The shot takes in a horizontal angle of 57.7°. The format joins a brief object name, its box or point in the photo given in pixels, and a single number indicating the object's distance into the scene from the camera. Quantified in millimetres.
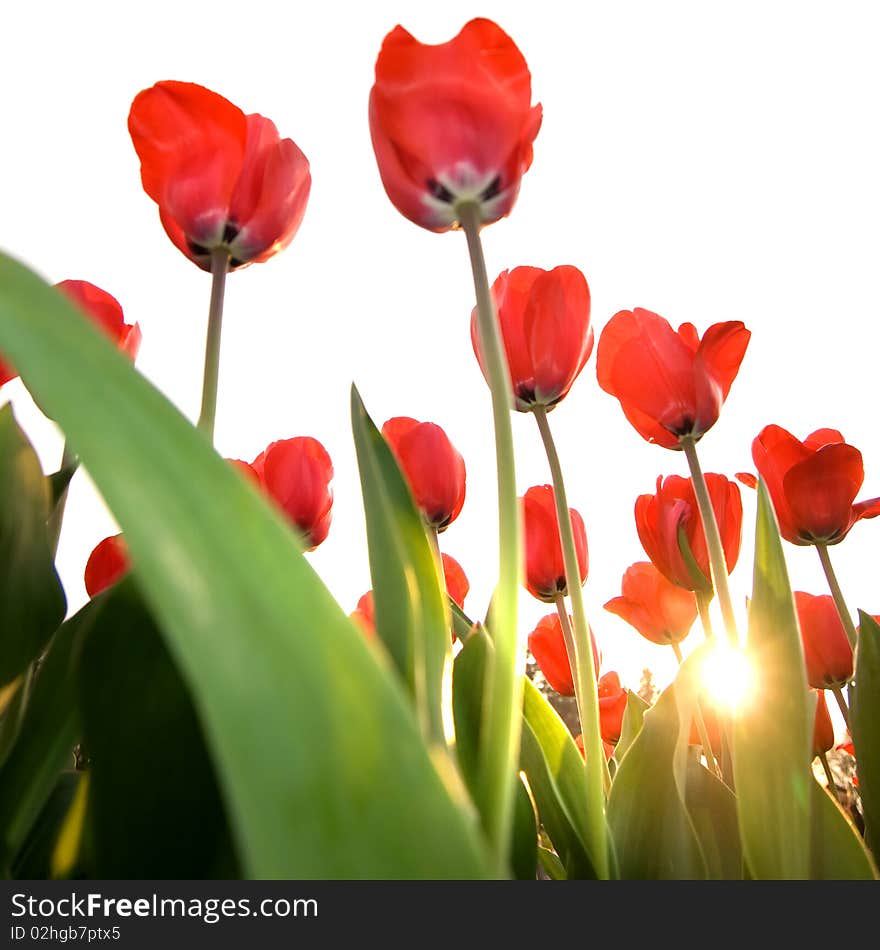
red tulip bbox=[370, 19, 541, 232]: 376
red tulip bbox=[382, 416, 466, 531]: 751
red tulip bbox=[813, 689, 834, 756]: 916
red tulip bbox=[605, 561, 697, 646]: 967
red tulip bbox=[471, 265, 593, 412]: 576
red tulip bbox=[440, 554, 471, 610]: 914
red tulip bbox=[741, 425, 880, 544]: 787
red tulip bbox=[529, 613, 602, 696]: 1038
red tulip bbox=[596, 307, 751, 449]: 621
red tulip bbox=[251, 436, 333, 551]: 702
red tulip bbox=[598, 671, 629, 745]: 1030
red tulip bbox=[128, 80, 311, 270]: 484
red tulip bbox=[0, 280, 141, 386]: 590
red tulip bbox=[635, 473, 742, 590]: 699
